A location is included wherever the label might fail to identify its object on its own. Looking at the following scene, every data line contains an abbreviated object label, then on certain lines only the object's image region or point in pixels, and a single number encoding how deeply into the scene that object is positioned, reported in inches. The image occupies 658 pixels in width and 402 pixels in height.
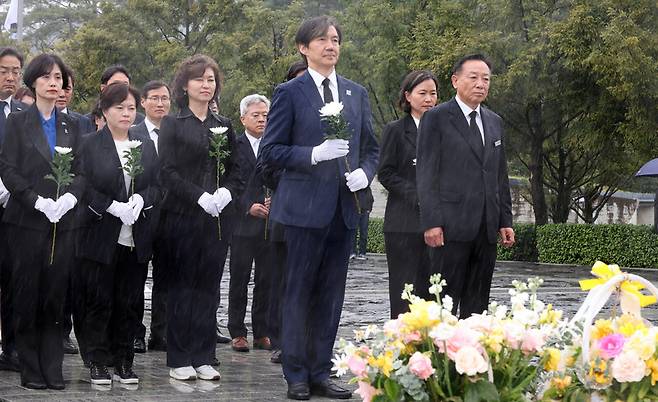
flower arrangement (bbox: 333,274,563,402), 327.4
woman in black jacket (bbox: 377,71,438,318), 640.4
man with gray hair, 748.7
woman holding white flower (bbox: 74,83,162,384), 588.2
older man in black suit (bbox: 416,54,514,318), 562.9
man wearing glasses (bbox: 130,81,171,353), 699.7
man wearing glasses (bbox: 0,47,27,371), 603.6
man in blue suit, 551.9
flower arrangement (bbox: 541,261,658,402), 327.9
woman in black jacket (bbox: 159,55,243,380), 604.7
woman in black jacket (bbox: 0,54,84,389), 570.1
